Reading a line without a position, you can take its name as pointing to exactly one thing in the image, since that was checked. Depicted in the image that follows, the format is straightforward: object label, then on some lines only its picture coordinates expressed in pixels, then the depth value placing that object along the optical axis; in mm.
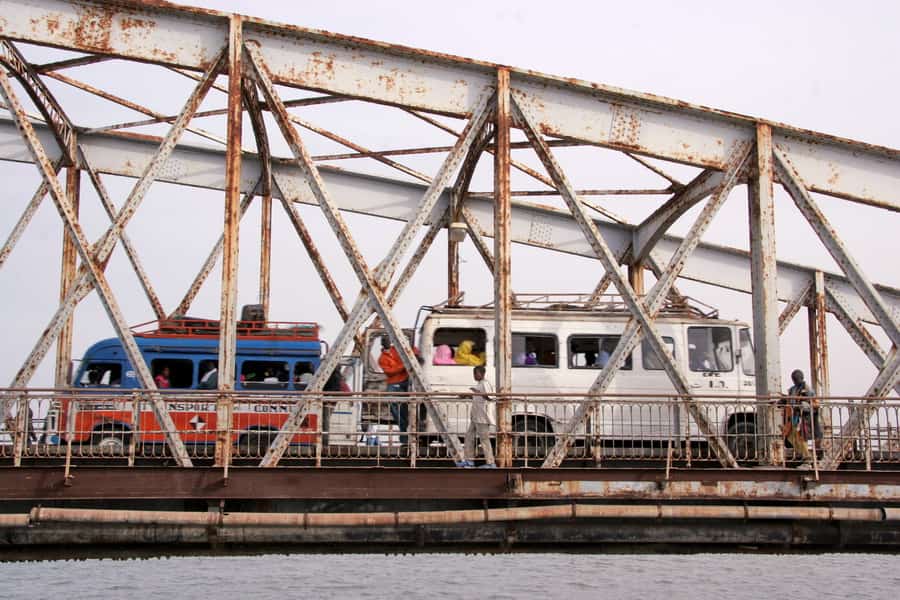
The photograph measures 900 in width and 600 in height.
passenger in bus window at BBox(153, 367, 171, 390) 19031
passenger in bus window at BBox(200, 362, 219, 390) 19100
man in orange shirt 16953
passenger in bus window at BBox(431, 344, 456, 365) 18812
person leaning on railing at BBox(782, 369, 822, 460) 13477
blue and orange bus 18625
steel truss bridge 13602
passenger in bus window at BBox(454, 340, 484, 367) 18812
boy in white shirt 13375
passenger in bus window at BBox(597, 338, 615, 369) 18969
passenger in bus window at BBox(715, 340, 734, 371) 18984
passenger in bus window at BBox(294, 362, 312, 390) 19219
